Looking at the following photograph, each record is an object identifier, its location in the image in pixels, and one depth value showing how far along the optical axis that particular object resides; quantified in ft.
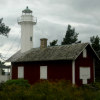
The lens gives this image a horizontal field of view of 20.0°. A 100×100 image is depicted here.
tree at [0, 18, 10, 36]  122.93
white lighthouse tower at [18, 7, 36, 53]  114.62
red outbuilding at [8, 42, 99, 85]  87.04
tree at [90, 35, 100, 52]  138.67
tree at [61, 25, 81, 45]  169.50
